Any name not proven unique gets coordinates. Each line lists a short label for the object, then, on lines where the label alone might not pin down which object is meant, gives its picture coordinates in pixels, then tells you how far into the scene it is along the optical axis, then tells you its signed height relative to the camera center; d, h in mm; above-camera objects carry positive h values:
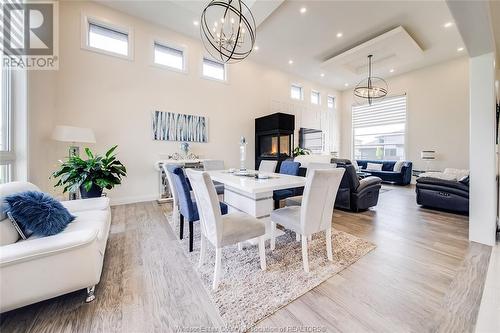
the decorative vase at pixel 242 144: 2889 +294
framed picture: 4629 +928
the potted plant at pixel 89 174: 2434 -125
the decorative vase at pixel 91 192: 2620 -371
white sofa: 1167 -637
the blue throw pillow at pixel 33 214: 1396 -366
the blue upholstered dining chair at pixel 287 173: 3061 -139
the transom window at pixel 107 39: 3962 +2648
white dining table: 1896 -237
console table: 4445 -336
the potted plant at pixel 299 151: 7008 +470
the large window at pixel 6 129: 2336 +422
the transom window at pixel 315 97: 8102 +2796
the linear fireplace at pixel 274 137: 5695 +843
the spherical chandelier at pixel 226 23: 2674 +3068
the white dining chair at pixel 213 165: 3913 -13
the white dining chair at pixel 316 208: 1687 -400
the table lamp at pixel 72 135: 3211 +491
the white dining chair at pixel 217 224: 1567 -520
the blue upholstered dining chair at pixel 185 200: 2076 -386
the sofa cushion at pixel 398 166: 6496 -53
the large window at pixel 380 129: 7300 +1401
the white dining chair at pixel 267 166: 3612 -31
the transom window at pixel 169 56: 4691 +2646
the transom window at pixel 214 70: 5359 +2649
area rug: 1386 -983
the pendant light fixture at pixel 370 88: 5857 +2762
